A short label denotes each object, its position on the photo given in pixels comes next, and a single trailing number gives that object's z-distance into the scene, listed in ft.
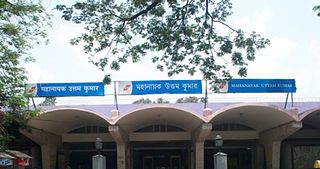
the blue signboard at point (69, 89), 95.25
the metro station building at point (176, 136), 97.04
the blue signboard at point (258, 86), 95.45
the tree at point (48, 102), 124.93
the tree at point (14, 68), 52.49
